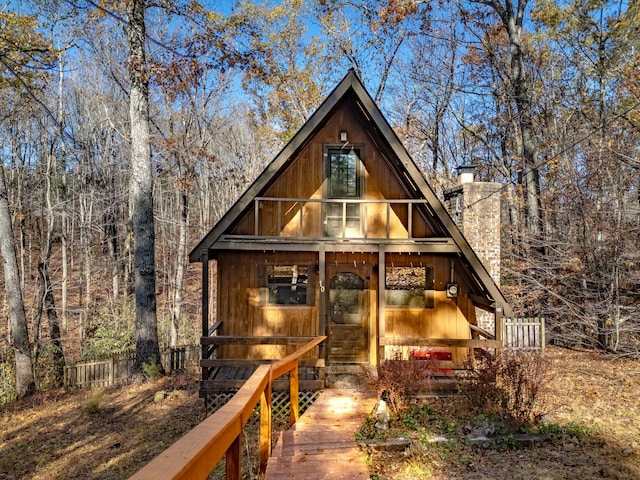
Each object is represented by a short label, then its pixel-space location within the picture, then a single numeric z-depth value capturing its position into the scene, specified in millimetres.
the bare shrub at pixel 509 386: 6426
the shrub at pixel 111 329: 17547
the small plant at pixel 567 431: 6250
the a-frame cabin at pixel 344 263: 9945
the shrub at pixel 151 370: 11703
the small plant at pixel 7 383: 12031
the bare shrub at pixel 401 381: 6625
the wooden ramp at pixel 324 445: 4336
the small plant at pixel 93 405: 10117
